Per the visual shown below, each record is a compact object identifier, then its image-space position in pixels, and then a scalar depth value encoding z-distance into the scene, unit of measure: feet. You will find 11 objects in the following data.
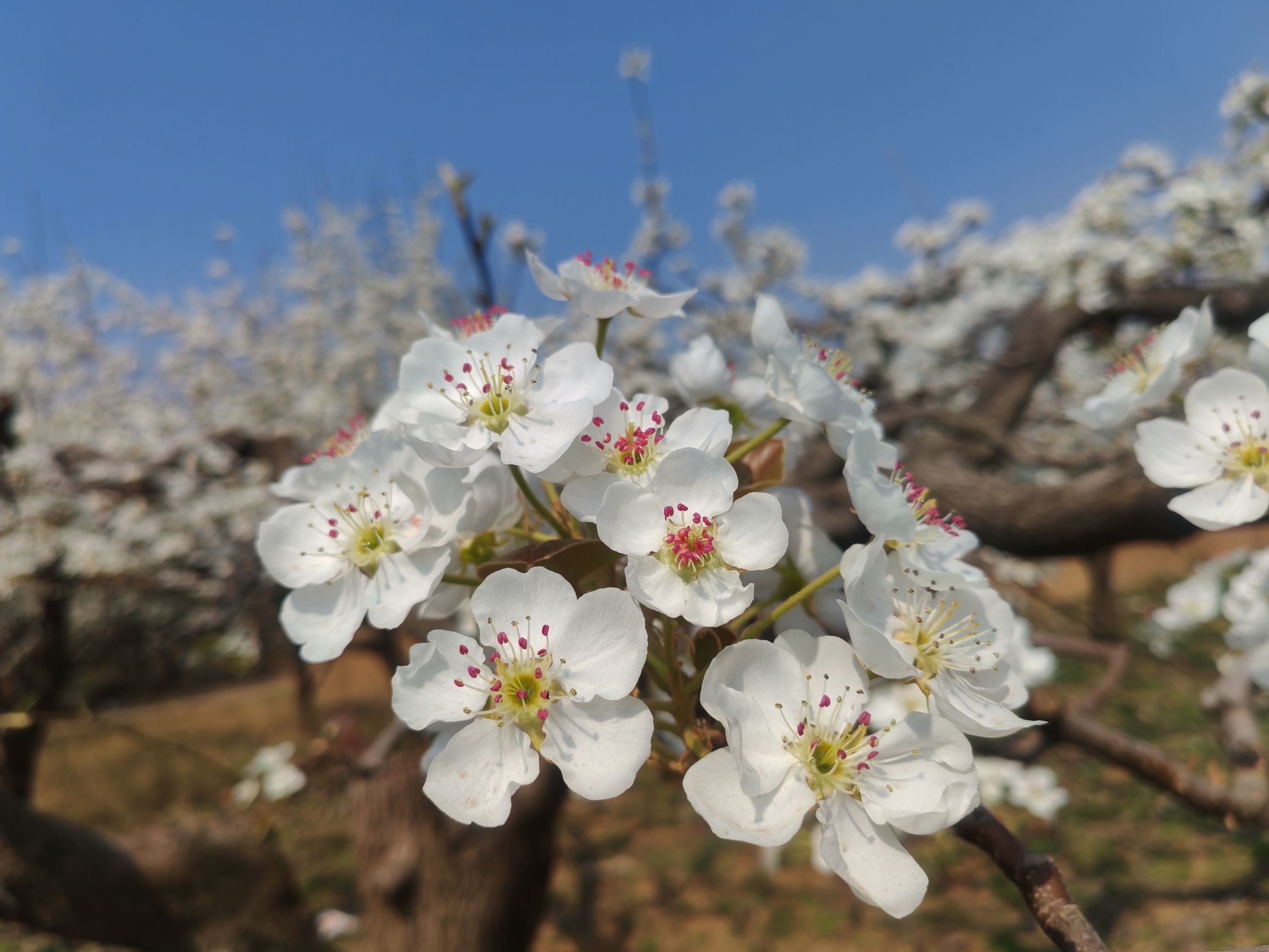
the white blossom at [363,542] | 0.41
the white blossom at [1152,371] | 0.59
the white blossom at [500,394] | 0.40
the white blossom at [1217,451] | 0.53
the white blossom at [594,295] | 0.46
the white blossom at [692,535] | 0.38
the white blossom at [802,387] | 0.41
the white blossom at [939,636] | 0.36
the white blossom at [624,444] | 0.40
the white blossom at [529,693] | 0.37
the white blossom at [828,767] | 0.36
